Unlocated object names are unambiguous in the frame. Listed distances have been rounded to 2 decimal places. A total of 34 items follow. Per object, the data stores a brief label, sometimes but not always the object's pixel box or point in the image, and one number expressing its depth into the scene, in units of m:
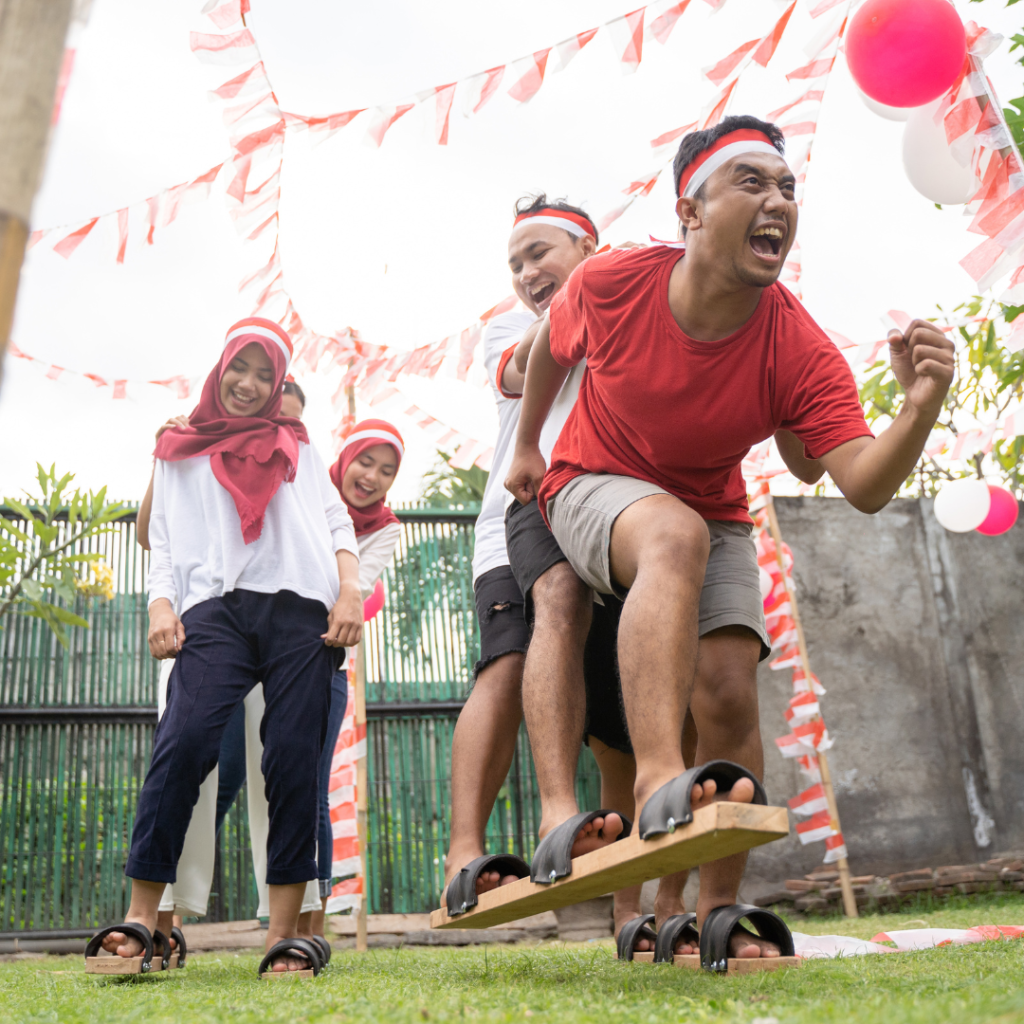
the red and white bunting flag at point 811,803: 5.14
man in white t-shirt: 2.01
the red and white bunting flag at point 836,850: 4.93
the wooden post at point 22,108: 0.67
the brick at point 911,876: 5.16
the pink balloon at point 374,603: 4.45
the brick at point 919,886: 5.11
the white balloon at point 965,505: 5.10
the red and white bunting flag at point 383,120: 4.12
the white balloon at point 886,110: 3.40
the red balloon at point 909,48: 3.10
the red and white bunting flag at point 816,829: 5.06
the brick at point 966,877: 5.09
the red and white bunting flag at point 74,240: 4.77
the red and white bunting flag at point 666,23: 3.68
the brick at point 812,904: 5.14
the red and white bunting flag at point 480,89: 3.94
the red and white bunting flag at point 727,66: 3.82
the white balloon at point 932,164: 3.22
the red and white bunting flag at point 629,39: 3.71
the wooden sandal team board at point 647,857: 1.23
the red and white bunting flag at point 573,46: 3.79
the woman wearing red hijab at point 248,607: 2.36
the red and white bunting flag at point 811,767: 5.20
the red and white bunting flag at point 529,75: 3.87
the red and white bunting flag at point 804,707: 5.25
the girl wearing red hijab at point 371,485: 4.00
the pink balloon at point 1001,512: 5.21
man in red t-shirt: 1.70
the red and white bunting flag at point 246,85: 4.05
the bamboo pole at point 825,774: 4.95
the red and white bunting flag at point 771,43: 3.66
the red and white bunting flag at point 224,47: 3.88
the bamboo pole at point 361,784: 4.65
